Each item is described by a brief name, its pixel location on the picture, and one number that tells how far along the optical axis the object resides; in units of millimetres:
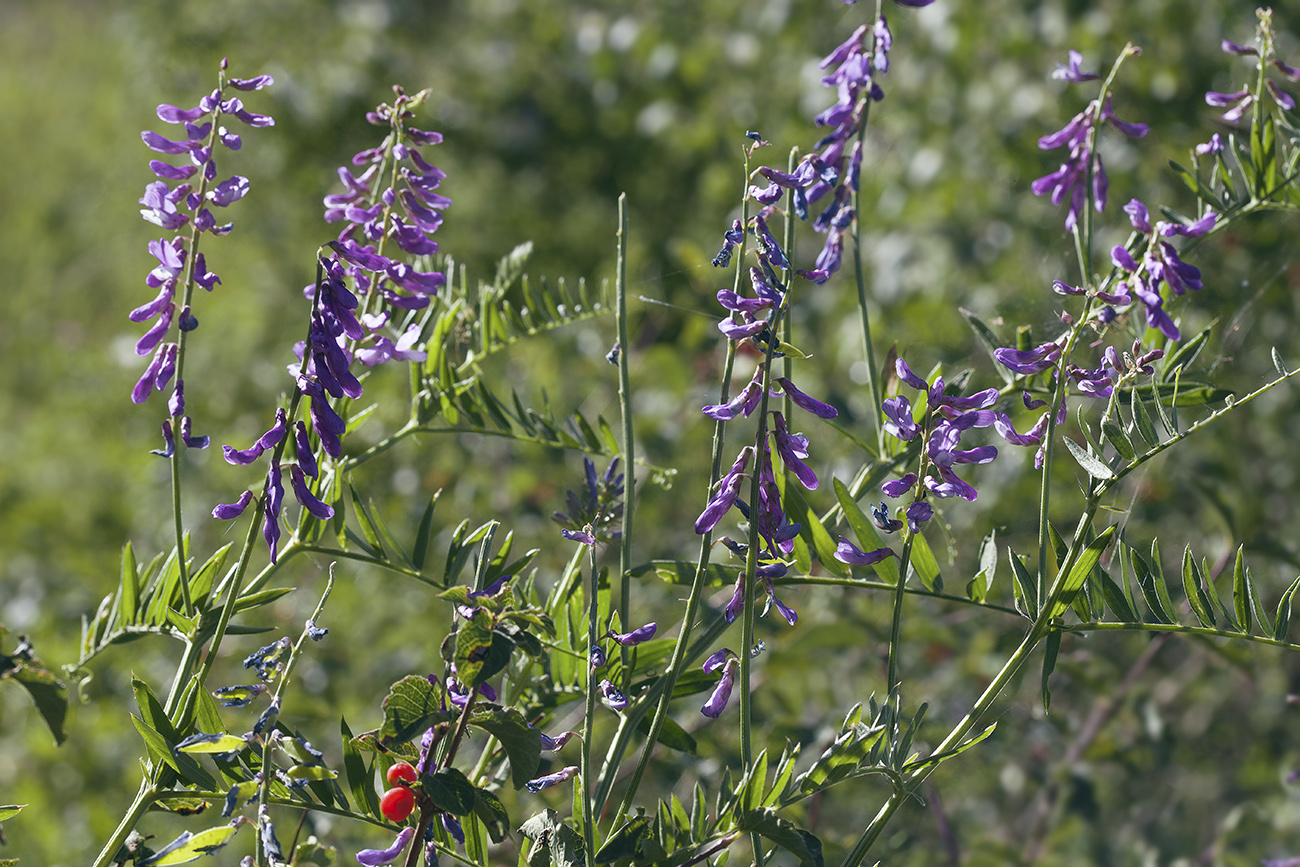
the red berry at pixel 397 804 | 1571
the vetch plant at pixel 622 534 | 1562
